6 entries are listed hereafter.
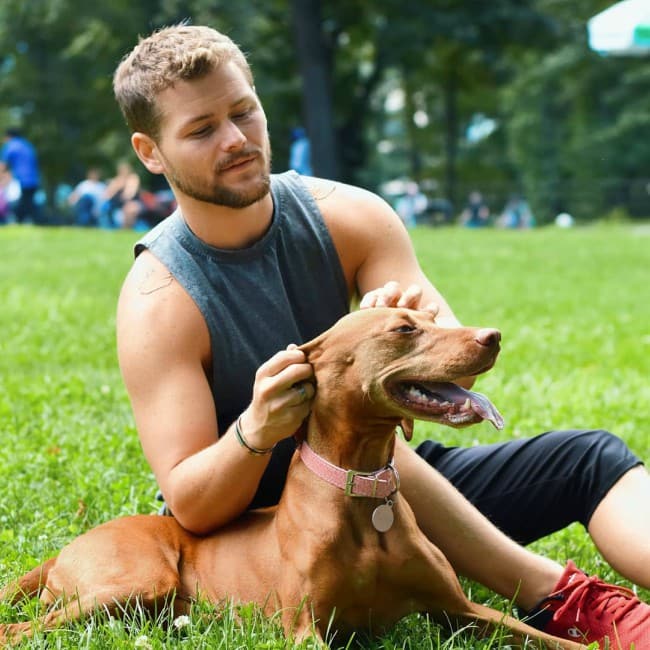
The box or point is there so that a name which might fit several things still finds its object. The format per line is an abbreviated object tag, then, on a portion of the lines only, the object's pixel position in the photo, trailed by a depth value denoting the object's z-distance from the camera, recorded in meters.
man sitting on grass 3.32
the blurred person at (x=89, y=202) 30.11
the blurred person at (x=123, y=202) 27.08
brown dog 2.92
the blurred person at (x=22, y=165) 20.92
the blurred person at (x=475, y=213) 38.34
